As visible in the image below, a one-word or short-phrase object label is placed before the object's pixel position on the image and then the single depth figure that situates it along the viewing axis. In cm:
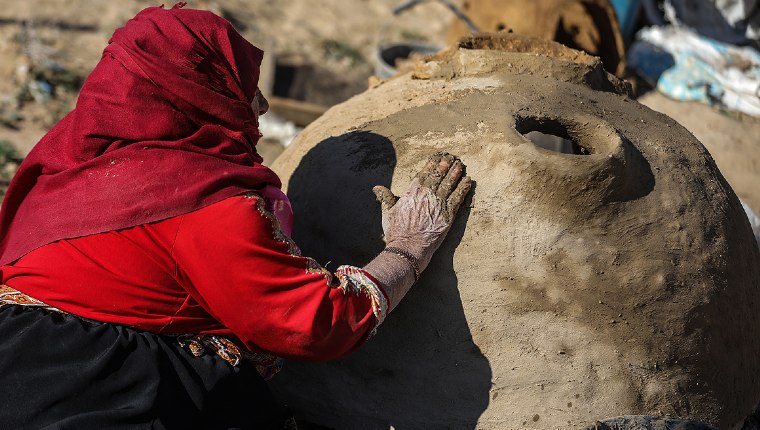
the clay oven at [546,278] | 232
